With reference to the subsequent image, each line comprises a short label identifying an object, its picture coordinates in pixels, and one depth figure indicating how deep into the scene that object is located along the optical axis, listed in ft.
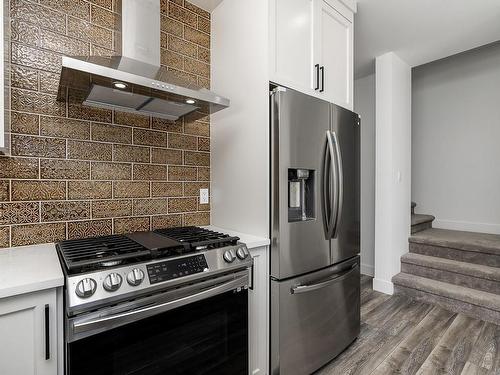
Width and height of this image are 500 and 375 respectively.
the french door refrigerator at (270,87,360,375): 5.28
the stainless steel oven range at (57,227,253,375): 3.19
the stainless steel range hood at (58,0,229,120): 3.89
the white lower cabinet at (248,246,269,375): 5.15
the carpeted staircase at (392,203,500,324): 8.74
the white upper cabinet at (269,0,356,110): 5.65
